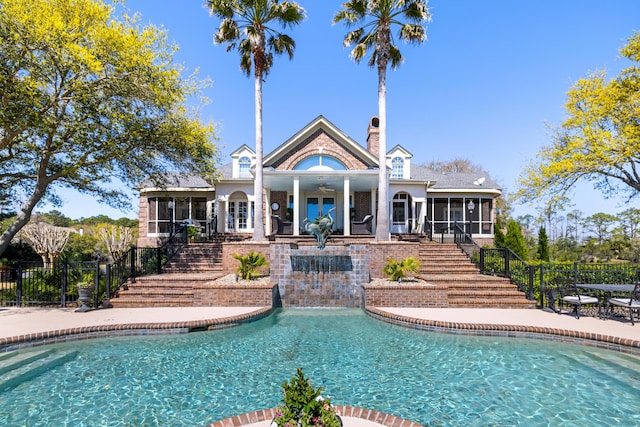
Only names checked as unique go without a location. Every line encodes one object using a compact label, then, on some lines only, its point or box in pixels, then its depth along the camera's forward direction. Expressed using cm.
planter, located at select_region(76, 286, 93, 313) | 940
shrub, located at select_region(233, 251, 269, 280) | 1134
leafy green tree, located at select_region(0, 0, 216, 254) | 882
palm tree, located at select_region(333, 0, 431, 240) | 1438
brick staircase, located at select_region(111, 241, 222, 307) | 1020
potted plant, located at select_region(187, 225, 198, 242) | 1836
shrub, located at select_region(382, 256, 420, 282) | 1095
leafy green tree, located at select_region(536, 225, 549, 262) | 1809
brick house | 1825
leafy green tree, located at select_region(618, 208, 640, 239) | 2684
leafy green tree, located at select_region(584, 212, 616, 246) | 3588
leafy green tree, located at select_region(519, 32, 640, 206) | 1407
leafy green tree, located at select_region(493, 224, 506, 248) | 1894
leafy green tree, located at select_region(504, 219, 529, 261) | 1777
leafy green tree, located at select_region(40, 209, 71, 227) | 4819
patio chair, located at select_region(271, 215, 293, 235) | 1684
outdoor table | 826
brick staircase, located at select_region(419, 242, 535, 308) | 1005
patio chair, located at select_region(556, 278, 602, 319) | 853
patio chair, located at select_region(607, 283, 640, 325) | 796
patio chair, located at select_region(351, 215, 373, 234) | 1723
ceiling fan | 1890
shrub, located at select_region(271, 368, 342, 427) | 273
